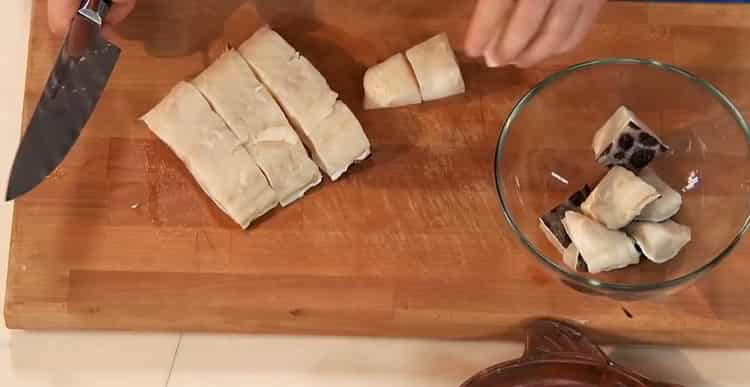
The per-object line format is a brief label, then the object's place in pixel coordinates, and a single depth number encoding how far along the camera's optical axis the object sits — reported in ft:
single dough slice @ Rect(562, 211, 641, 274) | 5.49
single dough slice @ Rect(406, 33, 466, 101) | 5.92
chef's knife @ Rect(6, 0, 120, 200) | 5.57
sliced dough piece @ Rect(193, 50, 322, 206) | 5.80
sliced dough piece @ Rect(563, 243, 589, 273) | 5.61
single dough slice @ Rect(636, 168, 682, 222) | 5.61
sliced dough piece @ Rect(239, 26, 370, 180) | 5.82
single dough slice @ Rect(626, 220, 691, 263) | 5.55
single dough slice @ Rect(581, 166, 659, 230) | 5.45
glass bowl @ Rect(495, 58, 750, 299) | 5.84
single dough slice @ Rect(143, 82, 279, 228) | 5.74
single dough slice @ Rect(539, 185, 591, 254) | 5.69
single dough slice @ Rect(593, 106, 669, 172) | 5.59
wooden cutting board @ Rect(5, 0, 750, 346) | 5.83
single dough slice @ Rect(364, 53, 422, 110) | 5.92
